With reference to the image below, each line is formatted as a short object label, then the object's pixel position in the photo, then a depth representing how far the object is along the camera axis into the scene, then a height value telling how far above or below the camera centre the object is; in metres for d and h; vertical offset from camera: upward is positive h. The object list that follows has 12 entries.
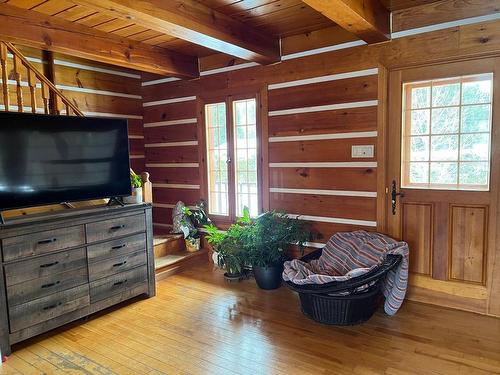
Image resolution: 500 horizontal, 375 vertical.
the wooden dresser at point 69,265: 2.55 -0.84
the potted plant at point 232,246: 3.64 -0.91
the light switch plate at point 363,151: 3.34 +0.03
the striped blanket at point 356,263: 2.91 -0.92
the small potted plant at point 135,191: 3.47 -0.30
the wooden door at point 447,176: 2.91 -0.20
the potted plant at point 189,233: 4.54 -0.94
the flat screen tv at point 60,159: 2.67 +0.02
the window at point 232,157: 4.24 +0.01
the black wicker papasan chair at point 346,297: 2.70 -1.10
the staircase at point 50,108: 2.91 +0.50
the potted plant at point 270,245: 3.56 -0.87
